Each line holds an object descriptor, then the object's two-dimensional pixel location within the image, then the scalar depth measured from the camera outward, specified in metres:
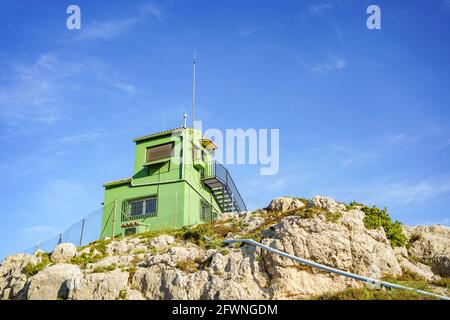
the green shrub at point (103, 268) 18.45
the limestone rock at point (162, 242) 20.75
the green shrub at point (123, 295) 16.56
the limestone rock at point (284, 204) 21.73
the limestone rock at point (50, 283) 17.80
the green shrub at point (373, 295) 13.88
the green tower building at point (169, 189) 28.30
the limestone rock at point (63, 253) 21.46
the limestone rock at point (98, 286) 16.78
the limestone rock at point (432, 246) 18.83
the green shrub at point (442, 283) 15.98
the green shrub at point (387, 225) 18.81
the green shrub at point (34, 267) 20.47
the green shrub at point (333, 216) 17.41
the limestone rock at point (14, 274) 19.90
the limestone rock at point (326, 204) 18.42
